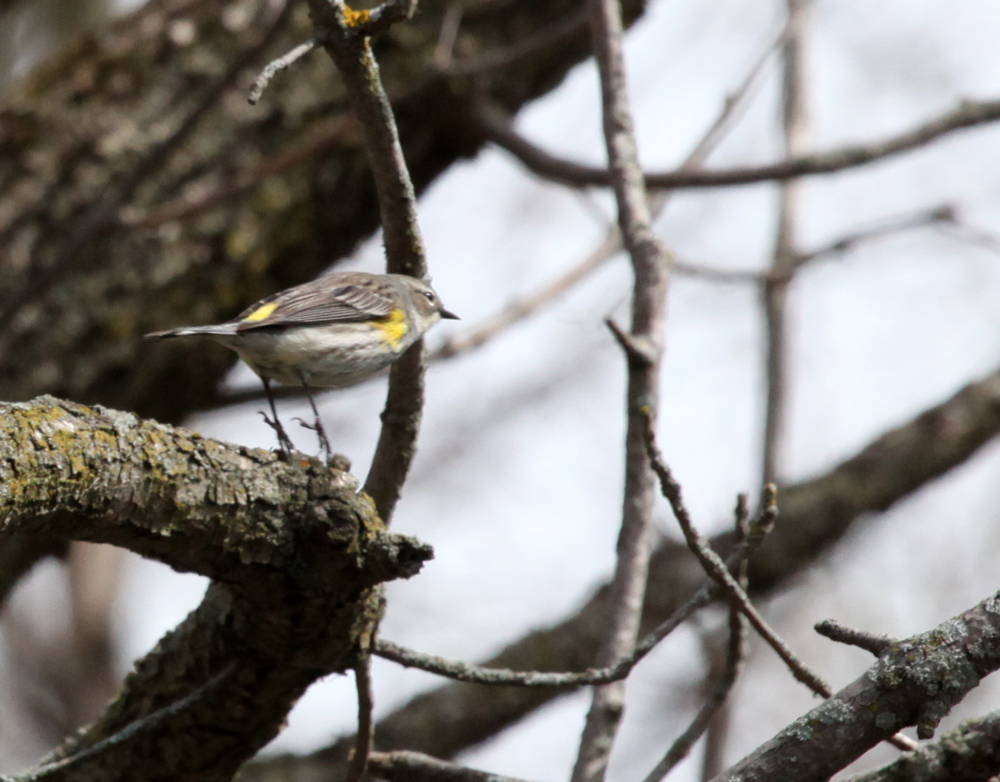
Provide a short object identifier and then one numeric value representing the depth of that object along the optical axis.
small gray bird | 8.50
